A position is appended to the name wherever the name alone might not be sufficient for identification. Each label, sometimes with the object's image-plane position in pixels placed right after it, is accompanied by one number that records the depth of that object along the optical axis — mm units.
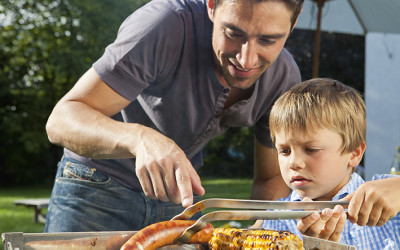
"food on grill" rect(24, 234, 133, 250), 1153
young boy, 1760
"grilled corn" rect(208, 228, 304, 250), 1235
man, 1590
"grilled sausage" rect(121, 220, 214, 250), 1170
